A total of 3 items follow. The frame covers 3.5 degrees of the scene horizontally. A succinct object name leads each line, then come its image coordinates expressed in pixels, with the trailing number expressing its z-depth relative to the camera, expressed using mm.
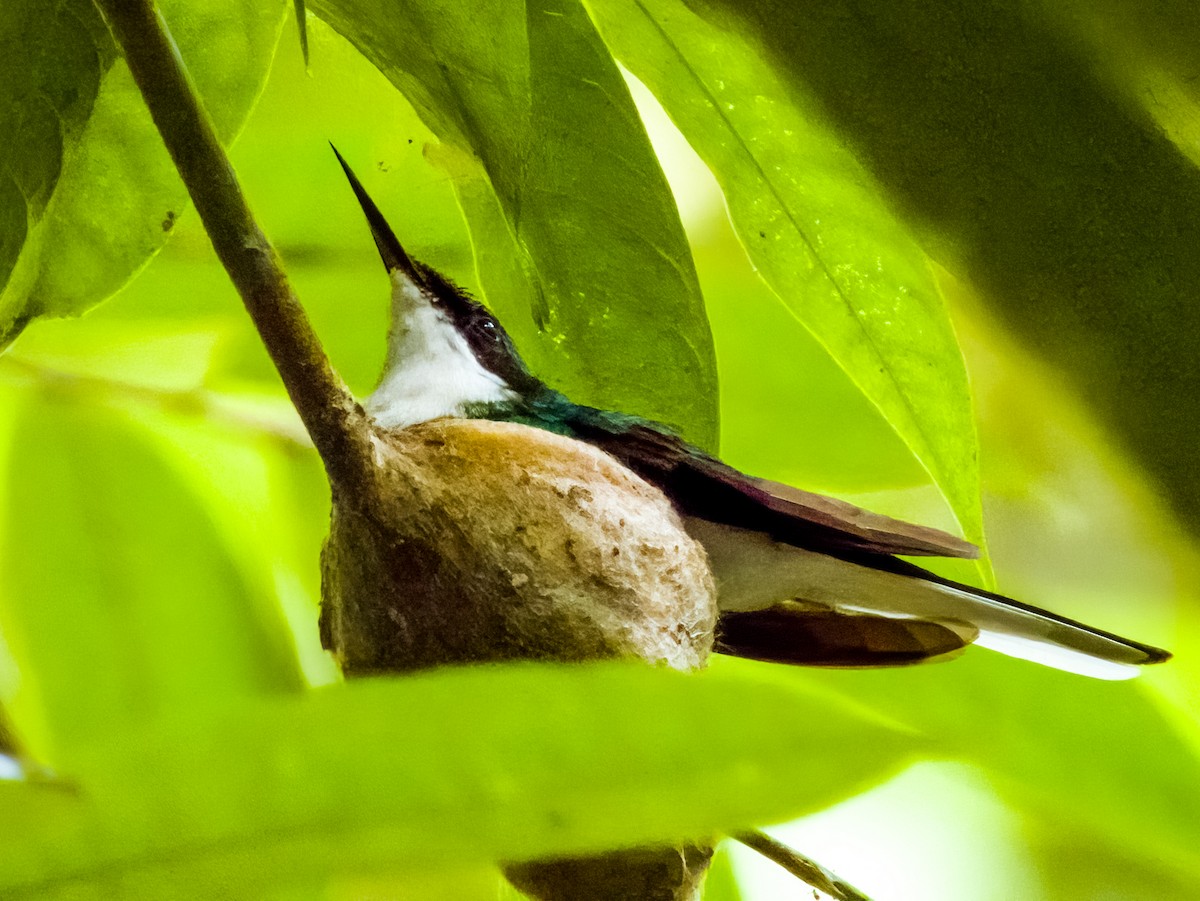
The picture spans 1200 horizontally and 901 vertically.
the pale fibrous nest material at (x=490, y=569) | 2322
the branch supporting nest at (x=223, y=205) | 2315
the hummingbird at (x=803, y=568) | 2343
